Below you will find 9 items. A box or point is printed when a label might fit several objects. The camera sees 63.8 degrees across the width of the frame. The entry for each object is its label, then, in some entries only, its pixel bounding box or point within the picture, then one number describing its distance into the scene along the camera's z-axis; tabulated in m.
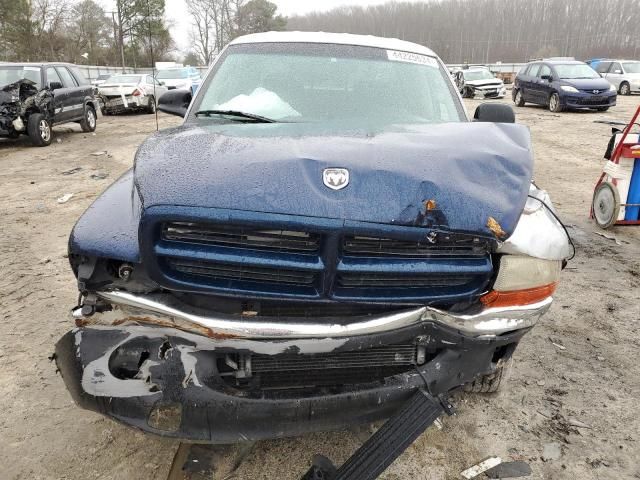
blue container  5.12
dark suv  10.17
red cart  5.06
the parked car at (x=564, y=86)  15.72
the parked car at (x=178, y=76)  21.34
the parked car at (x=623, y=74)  21.83
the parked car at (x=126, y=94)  17.70
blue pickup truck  1.79
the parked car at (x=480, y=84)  22.44
